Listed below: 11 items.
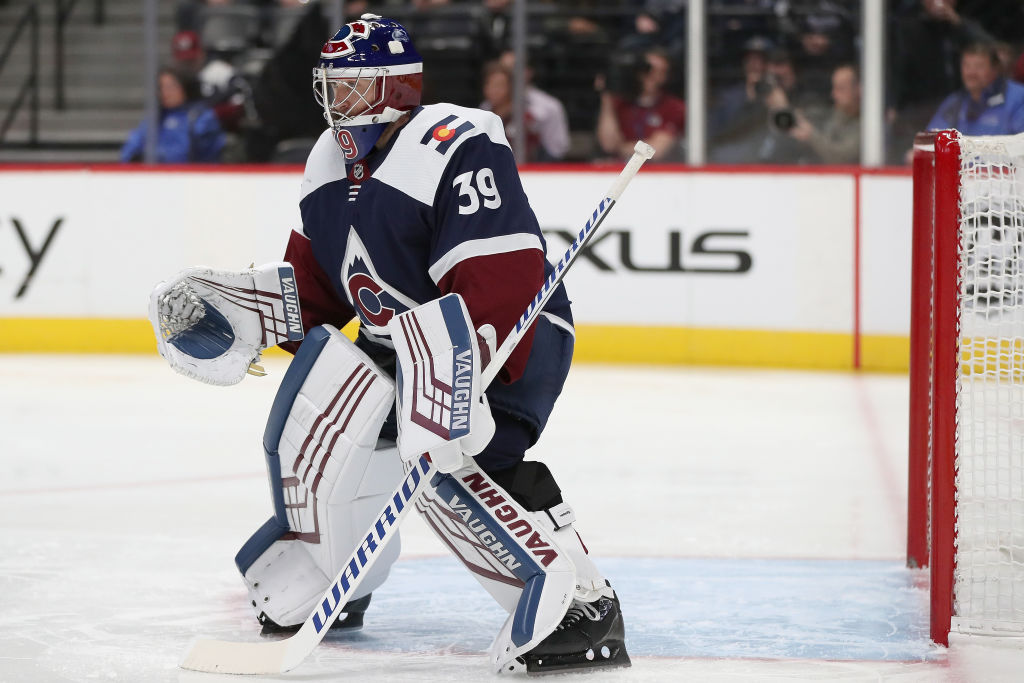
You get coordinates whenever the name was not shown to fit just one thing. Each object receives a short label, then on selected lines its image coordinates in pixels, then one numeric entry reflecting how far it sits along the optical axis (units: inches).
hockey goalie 189.2
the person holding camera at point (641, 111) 527.2
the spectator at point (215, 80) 559.8
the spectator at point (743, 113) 517.7
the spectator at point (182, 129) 551.5
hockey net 209.5
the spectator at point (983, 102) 472.1
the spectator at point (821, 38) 508.7
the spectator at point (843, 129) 509.4
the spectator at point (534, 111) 534.0
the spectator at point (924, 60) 494.6
